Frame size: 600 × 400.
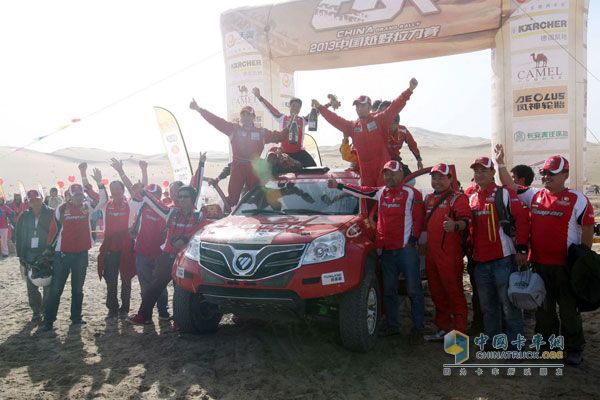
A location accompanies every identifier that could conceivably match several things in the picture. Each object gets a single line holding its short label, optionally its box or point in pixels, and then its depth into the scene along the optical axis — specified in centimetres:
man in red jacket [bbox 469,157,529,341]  443
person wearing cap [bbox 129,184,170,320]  614
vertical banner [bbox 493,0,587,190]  764
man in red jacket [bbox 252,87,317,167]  768
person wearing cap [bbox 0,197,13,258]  1328
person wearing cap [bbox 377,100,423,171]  664
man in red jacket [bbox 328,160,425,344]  499
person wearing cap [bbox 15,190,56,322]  616
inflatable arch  772
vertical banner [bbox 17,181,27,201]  1603
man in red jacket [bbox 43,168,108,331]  602
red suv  419
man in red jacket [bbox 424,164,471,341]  472
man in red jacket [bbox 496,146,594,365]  419
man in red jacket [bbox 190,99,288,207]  673
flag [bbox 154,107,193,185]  1201
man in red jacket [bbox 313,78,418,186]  604
